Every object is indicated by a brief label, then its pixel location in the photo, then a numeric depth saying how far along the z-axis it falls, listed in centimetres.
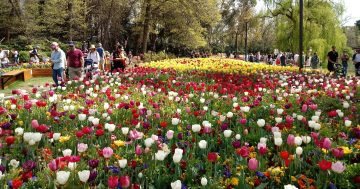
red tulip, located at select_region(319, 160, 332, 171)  271
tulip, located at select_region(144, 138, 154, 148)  343
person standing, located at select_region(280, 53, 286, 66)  2881
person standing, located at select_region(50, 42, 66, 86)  1079
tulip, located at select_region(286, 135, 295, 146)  345
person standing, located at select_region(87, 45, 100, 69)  1305
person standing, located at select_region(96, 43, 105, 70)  1458
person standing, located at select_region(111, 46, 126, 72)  1464
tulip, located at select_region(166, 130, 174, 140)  373
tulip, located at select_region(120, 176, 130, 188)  251
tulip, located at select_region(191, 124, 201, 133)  401
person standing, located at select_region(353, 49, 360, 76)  1728
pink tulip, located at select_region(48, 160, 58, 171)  289
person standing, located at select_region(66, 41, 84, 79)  1101
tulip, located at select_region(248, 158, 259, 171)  289
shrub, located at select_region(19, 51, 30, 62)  2953
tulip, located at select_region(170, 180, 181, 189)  250
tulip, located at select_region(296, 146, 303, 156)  327
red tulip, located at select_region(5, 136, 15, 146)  347
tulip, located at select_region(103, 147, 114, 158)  314
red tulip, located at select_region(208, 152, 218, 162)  296
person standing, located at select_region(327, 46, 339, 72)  1597
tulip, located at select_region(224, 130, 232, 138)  388
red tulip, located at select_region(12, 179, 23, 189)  246
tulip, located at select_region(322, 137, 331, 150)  332
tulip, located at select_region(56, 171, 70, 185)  255
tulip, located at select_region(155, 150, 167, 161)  311
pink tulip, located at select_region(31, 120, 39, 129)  409
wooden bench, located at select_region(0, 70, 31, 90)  1313
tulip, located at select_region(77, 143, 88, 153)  334
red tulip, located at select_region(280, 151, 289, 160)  295
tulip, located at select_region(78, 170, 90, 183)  264
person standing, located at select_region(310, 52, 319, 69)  2375
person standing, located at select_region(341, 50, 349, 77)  1845
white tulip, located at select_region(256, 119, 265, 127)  429
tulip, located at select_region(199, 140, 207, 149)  343
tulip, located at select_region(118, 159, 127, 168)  299
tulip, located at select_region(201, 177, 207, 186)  267
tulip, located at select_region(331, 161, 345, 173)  278
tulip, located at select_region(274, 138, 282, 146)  346
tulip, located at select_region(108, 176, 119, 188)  241
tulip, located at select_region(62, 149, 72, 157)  319
